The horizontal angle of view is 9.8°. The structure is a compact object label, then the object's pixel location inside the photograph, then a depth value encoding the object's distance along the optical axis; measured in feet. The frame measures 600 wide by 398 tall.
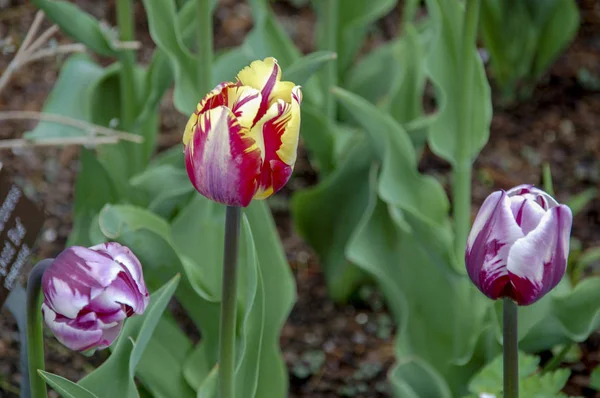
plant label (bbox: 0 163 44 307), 5.87
